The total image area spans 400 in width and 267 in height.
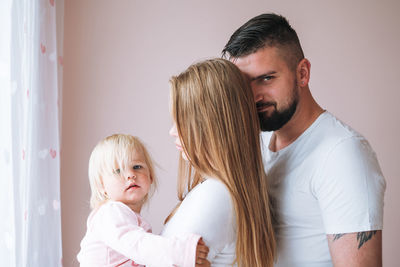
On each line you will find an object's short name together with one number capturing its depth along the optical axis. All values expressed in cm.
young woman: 101
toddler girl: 98
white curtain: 152
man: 100
